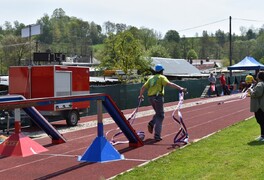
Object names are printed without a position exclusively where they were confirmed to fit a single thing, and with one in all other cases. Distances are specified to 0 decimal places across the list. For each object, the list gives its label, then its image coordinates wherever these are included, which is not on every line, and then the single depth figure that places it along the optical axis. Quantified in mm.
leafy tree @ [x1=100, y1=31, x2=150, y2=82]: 33250
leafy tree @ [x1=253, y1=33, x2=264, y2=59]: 147000
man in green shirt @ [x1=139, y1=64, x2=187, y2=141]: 11977
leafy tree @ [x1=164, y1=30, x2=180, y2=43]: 168938
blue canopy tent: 39653
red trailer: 16734
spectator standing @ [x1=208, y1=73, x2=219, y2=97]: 36400
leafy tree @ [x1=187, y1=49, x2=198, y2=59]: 145838
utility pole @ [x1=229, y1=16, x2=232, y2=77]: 52934
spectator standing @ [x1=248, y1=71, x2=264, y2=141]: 11039
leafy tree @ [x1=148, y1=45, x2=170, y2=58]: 108275
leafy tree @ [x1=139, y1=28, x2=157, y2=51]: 125588
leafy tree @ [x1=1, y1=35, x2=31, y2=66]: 80250
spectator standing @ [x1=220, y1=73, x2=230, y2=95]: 38244
